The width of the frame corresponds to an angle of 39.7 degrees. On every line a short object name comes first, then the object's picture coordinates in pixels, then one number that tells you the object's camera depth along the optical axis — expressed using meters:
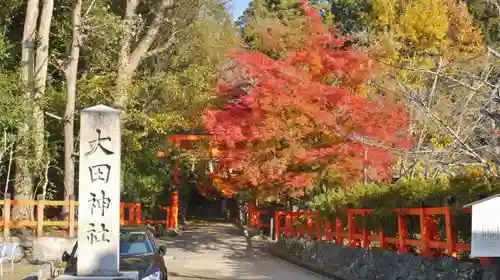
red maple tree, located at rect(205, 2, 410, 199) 19.02
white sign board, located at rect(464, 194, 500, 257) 8.18
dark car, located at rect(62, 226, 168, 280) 11.46
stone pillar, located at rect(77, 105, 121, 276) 10.46
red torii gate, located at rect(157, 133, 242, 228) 25.95
